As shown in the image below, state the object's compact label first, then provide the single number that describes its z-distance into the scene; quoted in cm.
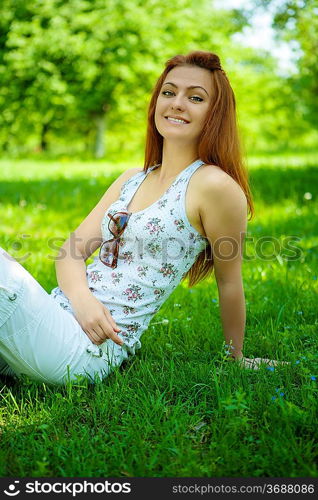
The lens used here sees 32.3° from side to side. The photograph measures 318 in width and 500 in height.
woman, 238
